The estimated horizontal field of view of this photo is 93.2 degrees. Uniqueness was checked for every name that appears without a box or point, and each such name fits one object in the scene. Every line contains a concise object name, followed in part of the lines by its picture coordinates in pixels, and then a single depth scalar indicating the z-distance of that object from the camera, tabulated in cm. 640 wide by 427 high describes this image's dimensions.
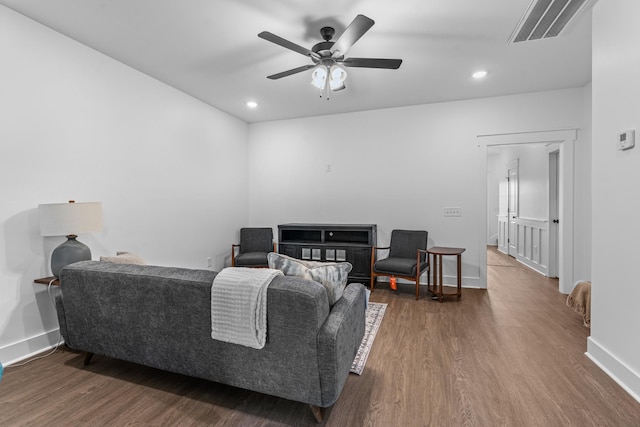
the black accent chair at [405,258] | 376
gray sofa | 156
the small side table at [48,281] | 234
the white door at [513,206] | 639
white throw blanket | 160
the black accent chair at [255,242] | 473
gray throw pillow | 179
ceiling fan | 216
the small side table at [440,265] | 371
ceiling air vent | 218
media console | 434
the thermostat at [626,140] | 182
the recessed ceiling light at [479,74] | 339
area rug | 221
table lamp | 227
